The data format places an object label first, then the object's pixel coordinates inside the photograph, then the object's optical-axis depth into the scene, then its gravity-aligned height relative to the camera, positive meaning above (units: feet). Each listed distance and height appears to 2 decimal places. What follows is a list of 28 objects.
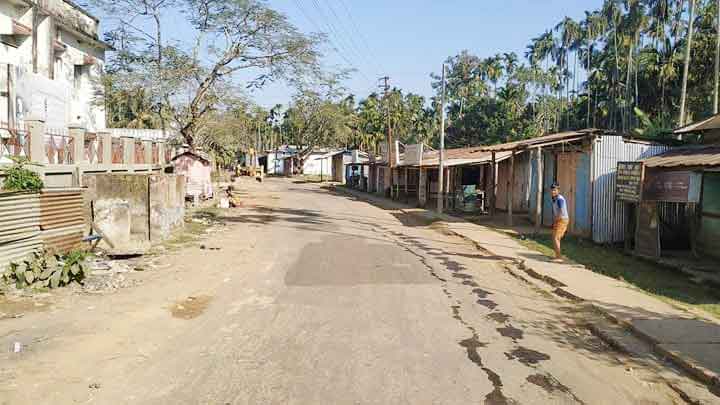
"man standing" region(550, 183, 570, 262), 40.81 -2.96
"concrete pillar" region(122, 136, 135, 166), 59.16 +2.54
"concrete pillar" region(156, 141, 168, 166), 76.25 +2.95
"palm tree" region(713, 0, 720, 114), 93.04 +18.30
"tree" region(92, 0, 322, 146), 79.00 +17.66
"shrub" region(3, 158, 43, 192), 31.55 -0.38
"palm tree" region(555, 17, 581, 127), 201.87 +52.93
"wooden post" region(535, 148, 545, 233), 54.44 -1.19
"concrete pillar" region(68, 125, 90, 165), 44.91 +2.54
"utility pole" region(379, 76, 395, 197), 115.75 +5.64
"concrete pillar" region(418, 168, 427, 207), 99.49 -1.93
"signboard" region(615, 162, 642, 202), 46.21 -0.05
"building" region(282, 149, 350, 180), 249.96 +6.26
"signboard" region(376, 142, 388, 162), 131.52 +6.03
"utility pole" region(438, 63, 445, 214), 77.94 +1.78
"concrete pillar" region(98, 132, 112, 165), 51.93 +2.52
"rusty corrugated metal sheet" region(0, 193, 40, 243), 29.60 -2.39
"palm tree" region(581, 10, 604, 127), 174.65 +49.11
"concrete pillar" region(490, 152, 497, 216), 66.97 -1.34
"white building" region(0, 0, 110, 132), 56.59 +13.80
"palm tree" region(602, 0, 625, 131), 160.35 +41.44
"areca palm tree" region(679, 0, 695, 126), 101.40 +24.18
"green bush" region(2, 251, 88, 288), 28.78 -5.24
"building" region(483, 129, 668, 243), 51.42 +0.88
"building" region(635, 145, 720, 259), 42.27 -1.83
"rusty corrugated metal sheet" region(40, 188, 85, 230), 33.30 -2.21
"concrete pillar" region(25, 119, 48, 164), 37.81 +2.22
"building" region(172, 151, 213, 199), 88.89 +1.05
